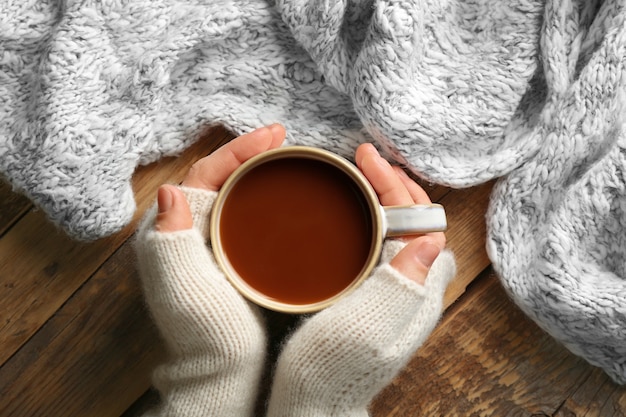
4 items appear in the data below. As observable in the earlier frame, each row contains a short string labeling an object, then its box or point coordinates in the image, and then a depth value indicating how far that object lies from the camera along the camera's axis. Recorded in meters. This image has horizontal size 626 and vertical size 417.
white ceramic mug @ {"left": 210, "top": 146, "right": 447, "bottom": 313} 0.60
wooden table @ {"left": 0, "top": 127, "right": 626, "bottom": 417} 0.69
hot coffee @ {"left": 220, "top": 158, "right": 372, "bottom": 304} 0.62
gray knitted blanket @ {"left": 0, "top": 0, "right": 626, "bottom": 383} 0.65
